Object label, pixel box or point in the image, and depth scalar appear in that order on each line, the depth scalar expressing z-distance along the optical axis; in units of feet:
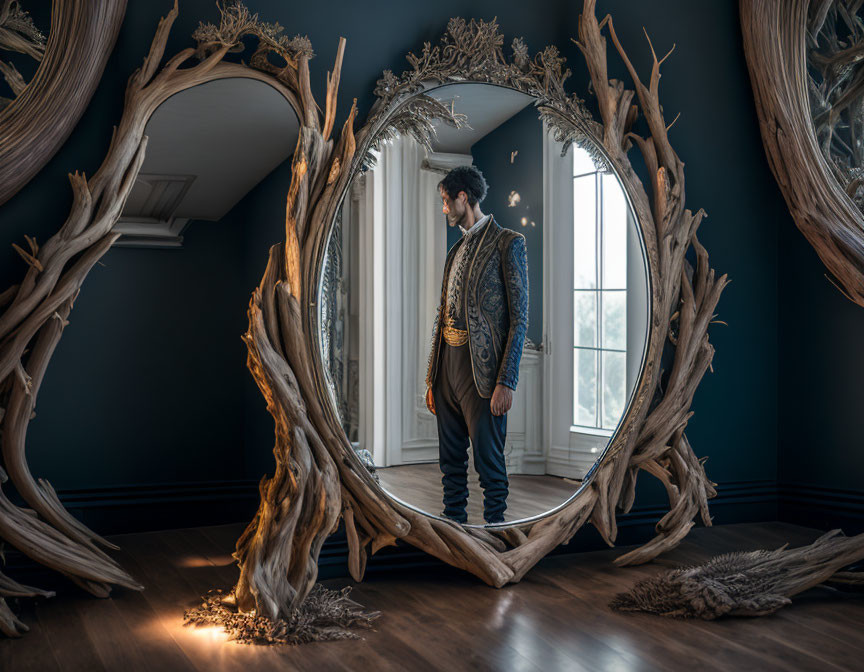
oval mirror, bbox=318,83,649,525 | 8.39
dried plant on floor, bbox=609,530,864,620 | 7.75
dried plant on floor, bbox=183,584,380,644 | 7.18
